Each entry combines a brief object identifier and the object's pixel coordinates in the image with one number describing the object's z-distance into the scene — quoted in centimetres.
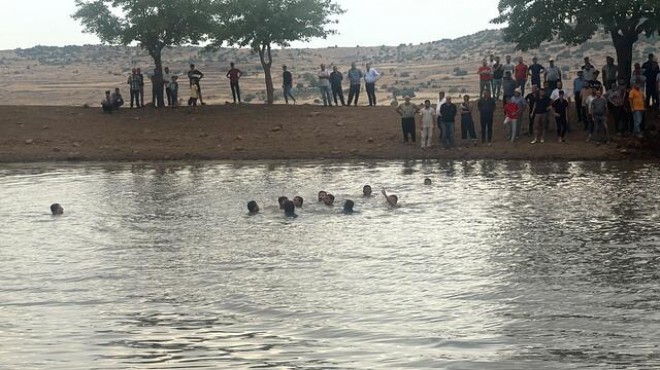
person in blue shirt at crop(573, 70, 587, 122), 3519
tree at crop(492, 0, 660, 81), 3544
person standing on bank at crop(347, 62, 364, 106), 4141
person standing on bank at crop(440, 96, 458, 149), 3453
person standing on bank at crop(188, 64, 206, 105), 4234
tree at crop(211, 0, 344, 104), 4466
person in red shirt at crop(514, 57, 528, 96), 3741
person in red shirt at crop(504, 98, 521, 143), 3425
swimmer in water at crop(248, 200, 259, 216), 2334
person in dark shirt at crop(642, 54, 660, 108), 3475
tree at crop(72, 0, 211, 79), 4375
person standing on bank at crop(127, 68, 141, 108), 4269
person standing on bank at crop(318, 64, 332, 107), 4262
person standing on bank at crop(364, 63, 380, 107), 4094
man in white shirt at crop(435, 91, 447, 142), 3498
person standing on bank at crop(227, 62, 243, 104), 4238
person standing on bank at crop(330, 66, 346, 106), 4198
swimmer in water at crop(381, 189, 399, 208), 2381
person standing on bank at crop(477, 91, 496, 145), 3409
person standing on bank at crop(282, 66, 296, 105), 4338
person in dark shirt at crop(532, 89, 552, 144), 3366
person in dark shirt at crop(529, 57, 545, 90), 3672
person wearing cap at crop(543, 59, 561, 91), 3578
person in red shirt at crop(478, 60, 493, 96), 3816
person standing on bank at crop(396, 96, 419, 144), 3556
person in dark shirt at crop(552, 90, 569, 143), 3403
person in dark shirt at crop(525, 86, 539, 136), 3356
